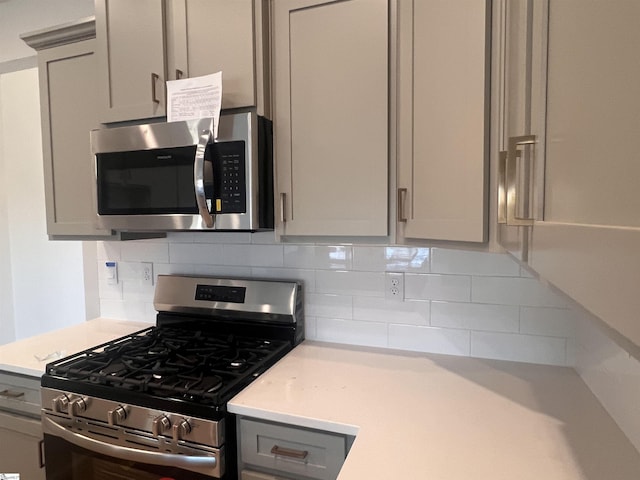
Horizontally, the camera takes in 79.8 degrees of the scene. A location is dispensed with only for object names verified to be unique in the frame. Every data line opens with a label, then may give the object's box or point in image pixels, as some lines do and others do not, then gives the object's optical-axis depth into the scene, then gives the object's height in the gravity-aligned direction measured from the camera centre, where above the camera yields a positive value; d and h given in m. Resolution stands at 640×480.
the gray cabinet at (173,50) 1.36 +0.62
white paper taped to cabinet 1.36 +0.42
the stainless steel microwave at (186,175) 1.33 +0.14
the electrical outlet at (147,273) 2.01 -0.31
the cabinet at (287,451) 1.08 -0.69
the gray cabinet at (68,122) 1.69 +0.42
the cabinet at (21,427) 1.51 -0.84
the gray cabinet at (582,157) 0.32 +0.06
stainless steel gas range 1.15 -0.56
